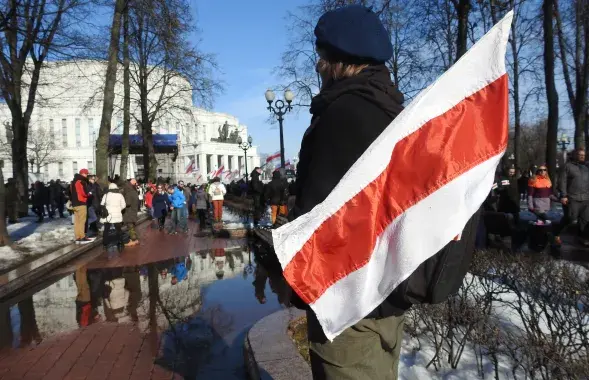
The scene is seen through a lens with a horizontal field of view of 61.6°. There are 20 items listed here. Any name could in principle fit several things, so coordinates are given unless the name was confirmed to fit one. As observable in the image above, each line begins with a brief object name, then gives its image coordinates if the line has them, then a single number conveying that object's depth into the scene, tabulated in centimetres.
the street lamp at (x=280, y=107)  2173
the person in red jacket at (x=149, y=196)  2498
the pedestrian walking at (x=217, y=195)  1900
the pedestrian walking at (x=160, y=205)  1841
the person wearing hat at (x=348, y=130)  167
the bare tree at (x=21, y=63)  1209
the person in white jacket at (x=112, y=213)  1300
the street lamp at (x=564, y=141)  4049
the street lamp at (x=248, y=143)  3850
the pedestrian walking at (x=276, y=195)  1631
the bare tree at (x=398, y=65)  1967
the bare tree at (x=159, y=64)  1852
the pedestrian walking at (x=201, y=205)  1952
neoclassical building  6994
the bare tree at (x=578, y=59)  1655
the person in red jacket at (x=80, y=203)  1340
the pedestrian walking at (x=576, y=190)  943
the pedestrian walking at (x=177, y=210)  1735
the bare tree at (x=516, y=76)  2315
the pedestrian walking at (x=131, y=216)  1422
